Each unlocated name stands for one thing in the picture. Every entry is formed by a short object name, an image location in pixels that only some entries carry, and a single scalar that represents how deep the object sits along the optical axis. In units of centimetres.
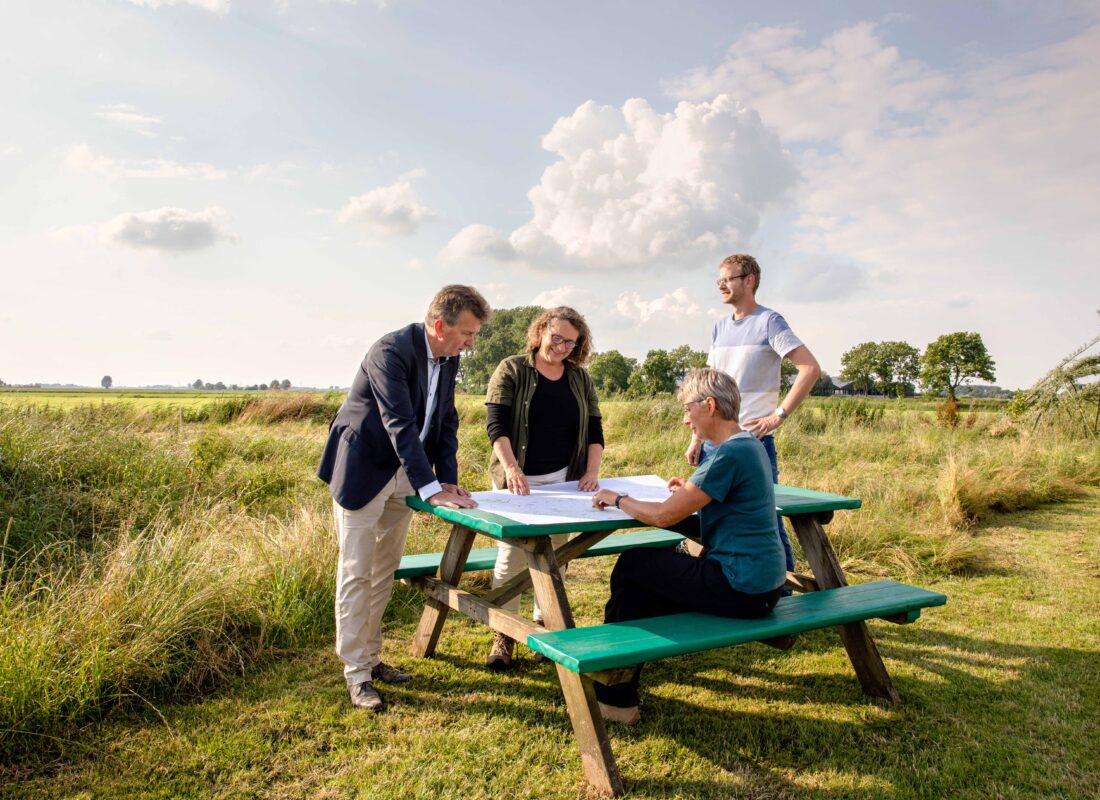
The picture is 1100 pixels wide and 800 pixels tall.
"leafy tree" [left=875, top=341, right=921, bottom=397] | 7762
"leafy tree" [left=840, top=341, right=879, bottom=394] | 7931
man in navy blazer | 334
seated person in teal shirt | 290
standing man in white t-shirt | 430
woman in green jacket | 401
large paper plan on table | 316
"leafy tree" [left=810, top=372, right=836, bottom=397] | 7289
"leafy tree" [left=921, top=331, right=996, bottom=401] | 6669
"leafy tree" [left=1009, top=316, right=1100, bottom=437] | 1293
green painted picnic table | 278
